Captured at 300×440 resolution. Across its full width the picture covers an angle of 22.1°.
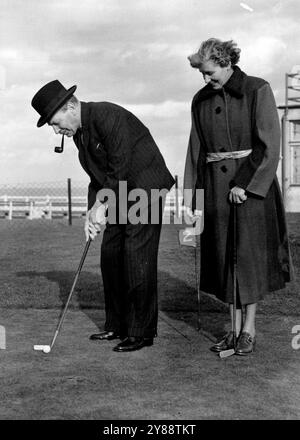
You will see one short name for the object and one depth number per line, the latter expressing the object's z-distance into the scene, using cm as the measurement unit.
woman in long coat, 462
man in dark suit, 476
